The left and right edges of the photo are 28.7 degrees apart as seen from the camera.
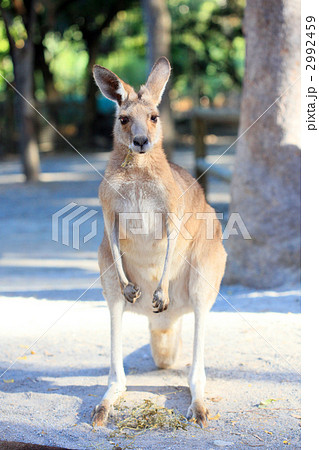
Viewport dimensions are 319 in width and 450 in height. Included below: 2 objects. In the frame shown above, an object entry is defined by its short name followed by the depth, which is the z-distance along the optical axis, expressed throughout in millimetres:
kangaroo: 2596
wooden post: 8031
